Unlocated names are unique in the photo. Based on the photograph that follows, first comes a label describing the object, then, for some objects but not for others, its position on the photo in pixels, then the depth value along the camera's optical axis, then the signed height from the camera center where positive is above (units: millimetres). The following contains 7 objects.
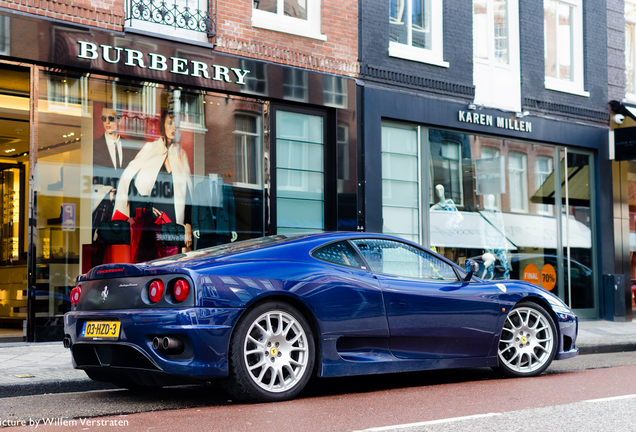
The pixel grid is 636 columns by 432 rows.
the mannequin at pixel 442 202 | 13656 +568
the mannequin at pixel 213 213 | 11016 +309
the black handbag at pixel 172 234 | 10594 -7
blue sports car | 5004 -624
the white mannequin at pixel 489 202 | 14438 +595
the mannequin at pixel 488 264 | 14164 -619
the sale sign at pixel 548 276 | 15148 -929
